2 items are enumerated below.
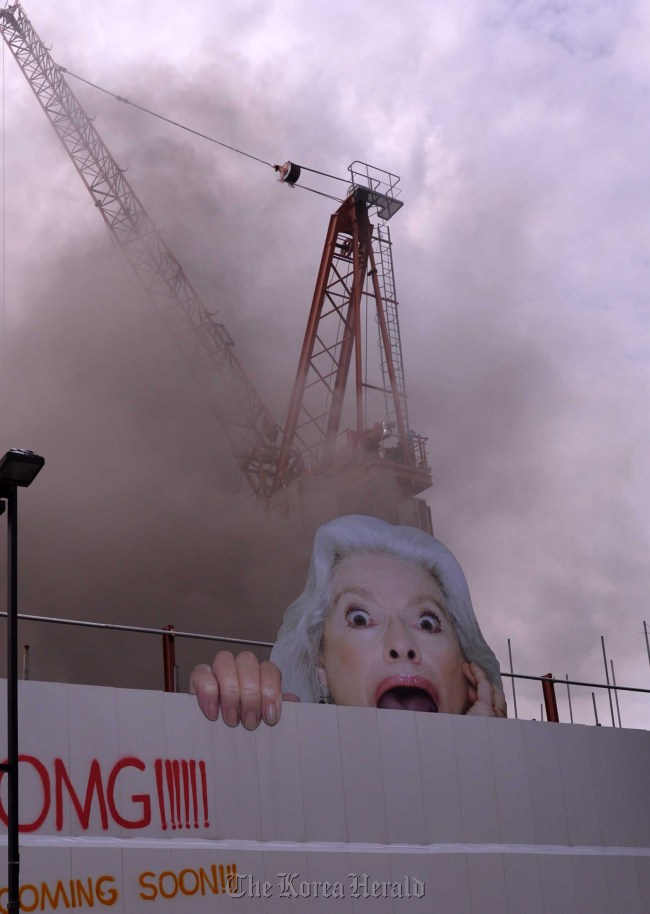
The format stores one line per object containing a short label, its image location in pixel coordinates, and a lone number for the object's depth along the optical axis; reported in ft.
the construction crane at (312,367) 146.72
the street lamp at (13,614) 36.63
